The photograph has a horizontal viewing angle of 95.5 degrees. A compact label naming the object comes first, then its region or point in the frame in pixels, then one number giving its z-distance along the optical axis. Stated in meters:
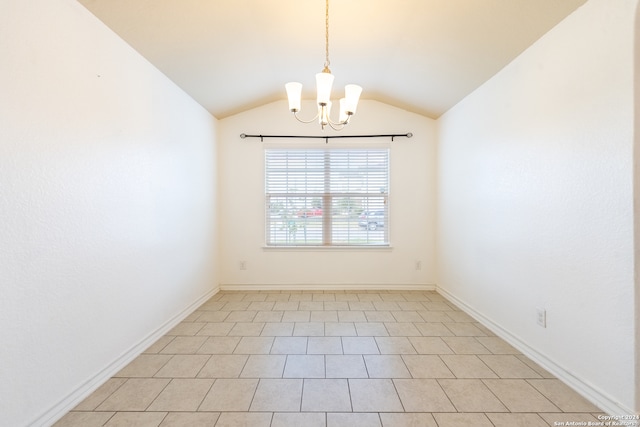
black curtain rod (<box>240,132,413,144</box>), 3.88
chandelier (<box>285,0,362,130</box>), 1.88
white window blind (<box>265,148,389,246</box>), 3.95
